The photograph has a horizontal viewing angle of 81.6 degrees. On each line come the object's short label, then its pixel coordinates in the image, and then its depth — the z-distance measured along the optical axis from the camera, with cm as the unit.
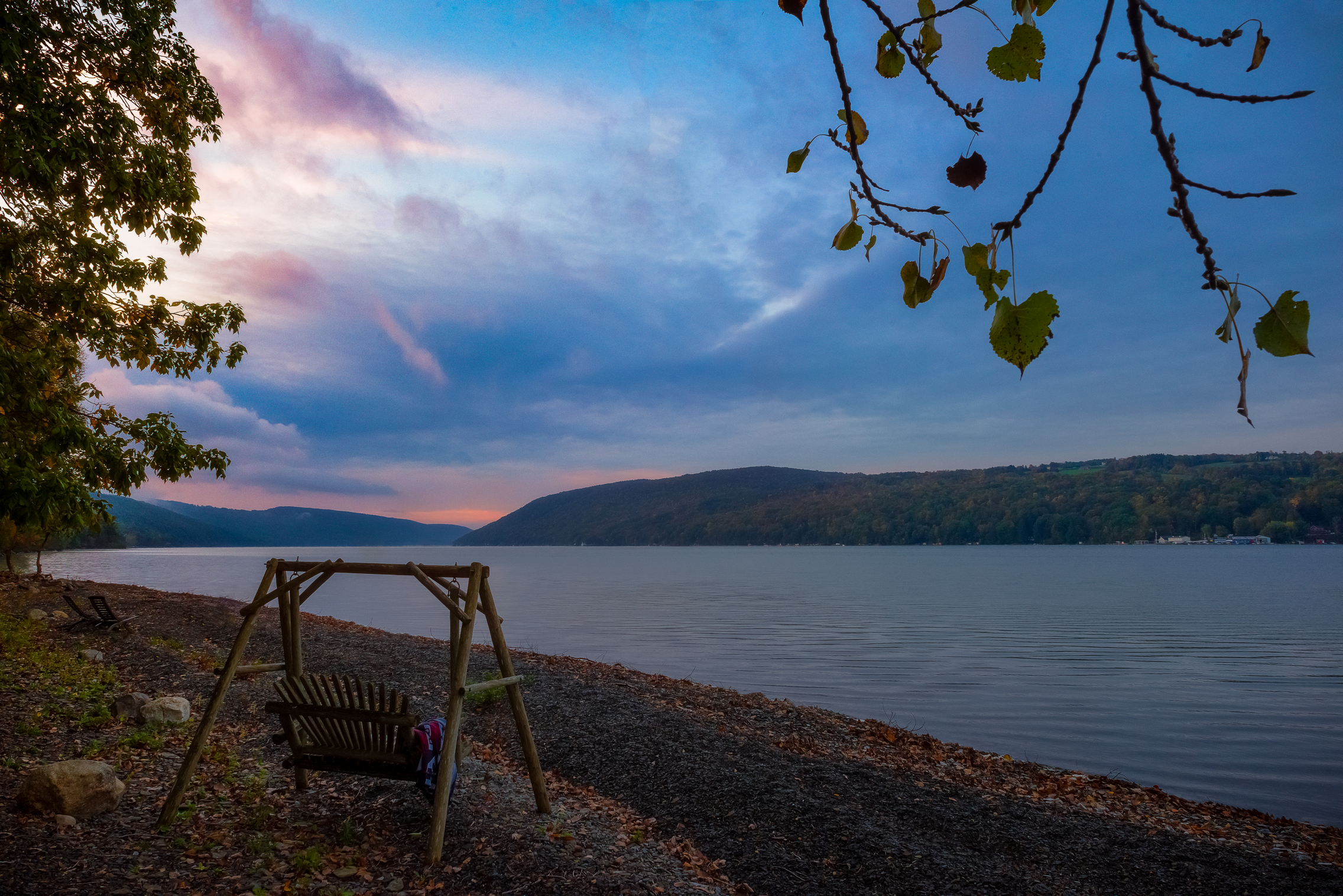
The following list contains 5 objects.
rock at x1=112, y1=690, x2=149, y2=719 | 928
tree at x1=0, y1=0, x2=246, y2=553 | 717
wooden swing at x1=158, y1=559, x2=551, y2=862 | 613
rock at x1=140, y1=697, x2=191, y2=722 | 916
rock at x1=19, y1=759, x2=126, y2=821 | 588
